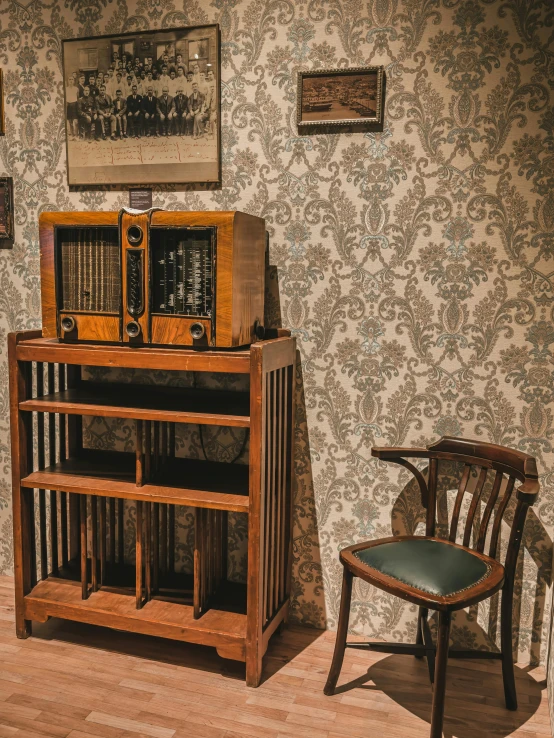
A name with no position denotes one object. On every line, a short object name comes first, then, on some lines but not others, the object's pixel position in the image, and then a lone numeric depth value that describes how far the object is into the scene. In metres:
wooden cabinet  1.94
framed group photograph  2.25
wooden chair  1.62
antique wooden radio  1.91
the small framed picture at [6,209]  2.52
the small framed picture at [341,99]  2.09
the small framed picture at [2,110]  2.49
